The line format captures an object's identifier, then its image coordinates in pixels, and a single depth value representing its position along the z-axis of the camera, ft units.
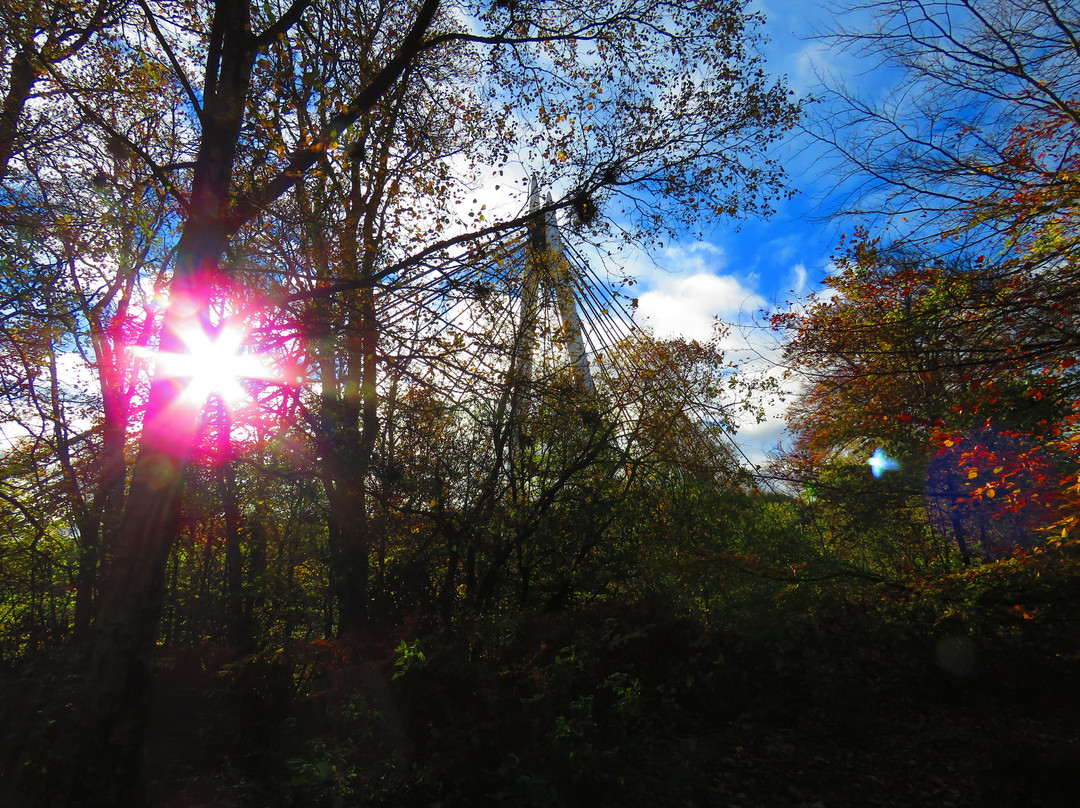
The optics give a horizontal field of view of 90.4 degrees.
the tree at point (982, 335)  11.81
